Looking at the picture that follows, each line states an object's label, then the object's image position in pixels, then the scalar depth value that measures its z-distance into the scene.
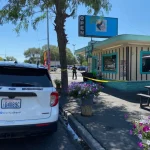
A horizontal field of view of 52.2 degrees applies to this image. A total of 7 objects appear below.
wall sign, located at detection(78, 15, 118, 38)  14.15
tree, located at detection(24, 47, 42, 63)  70.35
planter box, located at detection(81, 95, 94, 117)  4.99
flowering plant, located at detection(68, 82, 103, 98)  4.93
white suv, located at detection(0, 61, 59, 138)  2.91
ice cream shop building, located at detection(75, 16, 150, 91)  9.16
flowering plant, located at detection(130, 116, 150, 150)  1.88
